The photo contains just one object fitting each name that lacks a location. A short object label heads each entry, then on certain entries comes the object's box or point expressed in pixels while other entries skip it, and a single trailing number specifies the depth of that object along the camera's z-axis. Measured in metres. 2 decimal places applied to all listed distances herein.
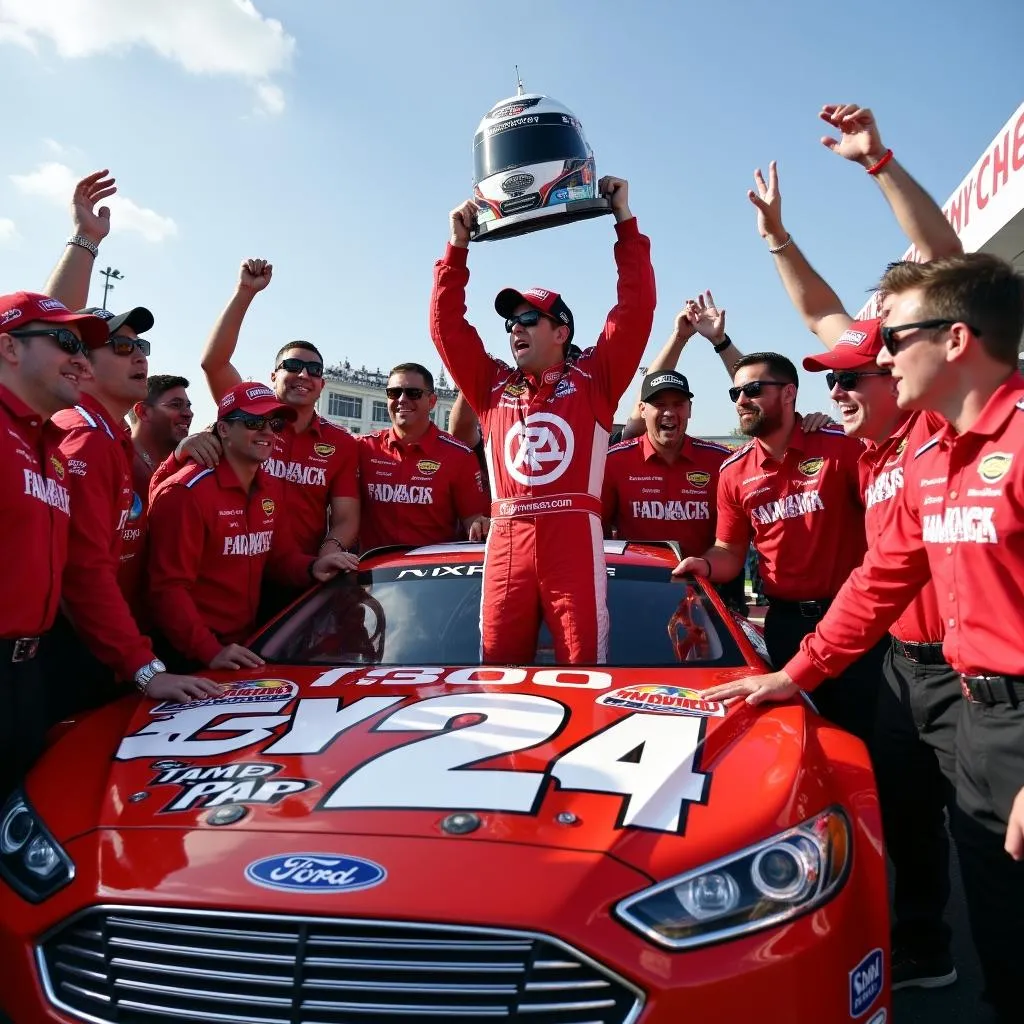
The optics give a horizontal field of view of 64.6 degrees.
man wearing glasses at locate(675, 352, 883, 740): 3.56
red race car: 1.37
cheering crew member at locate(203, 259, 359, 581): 4.29
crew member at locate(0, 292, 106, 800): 2.30
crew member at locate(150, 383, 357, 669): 3.05
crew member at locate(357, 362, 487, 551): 4.52
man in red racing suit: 2.89
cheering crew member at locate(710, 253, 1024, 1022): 1.75
